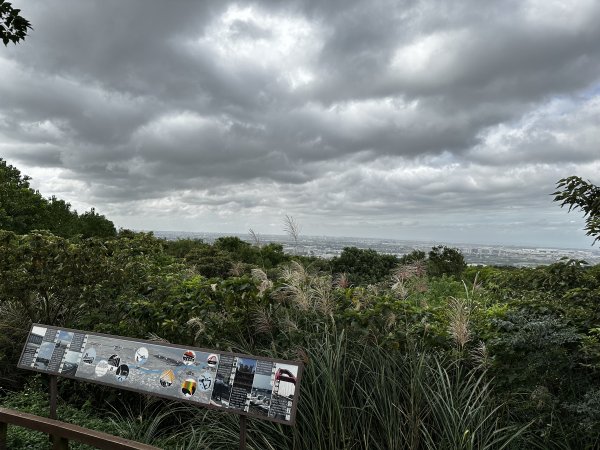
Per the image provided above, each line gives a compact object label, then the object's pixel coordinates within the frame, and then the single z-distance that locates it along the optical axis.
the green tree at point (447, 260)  19.36
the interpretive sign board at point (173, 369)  3.07
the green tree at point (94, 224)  30.03
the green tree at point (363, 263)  18.30
